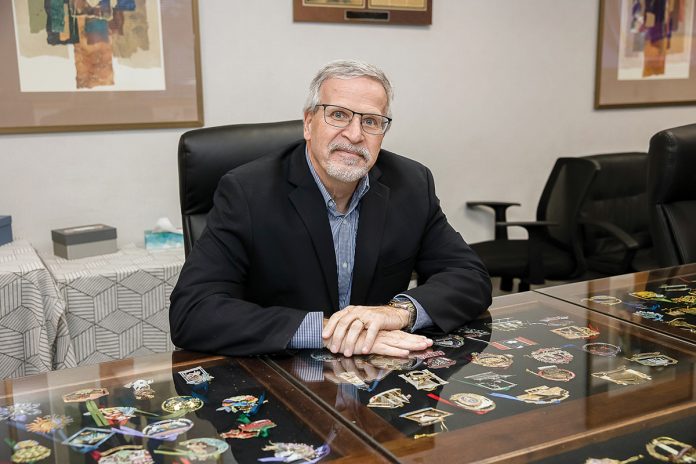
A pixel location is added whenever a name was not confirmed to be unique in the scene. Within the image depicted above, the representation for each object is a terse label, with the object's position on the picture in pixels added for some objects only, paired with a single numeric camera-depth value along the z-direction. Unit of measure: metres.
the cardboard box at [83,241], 2.87
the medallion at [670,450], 0.98
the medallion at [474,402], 1.14
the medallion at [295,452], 0.98
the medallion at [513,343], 1.43
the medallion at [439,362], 1.33
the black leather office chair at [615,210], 3.57
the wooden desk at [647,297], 1.58
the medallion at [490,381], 1.22
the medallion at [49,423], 1.08
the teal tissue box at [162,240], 3.10
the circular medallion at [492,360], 1.33
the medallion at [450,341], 1.47
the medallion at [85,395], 1.20
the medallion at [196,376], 1.28
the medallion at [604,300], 1.72
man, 1.61
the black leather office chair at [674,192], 2.35
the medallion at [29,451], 0.99
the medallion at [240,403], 1.15
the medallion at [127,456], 0.98
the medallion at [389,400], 1.15
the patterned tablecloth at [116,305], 2.64
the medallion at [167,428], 1.06
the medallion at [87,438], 1.02
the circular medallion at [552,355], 1.35
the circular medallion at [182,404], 1.15
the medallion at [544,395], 1.17
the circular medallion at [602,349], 1.39
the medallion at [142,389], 1.21
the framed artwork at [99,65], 2.92
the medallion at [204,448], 0.99
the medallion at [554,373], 1.27
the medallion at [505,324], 1.55
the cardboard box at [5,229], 2.85
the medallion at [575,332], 1.49
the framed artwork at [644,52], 4.18
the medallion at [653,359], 1.34
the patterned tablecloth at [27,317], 2.45
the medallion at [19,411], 1.13
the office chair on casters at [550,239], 3.35
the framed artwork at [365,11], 3.39
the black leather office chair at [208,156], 2.09
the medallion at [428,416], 1.09
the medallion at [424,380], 1.23
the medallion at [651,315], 1.61
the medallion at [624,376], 1.25
